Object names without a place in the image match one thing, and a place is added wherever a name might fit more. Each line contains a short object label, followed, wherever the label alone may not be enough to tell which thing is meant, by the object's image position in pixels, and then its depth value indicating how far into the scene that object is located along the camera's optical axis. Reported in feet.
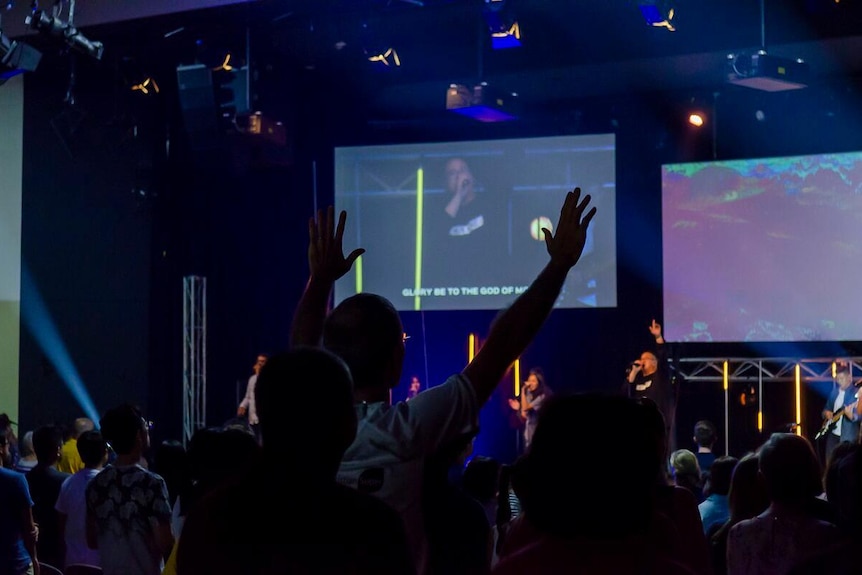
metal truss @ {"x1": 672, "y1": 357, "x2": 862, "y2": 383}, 33.78
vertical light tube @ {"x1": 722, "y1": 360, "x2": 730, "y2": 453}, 33.86
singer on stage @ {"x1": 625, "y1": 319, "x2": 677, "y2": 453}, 31.48
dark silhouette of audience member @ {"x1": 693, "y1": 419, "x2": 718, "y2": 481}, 28.86
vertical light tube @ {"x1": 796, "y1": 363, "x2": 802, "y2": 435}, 33.78
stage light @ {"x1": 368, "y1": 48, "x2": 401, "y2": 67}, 33.55
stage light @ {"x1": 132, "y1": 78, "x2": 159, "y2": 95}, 36.53
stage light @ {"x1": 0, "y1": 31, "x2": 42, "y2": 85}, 28.53
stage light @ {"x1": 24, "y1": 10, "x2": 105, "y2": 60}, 27.73
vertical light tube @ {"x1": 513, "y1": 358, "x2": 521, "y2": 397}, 39.22
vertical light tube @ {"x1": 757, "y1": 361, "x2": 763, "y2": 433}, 33.97
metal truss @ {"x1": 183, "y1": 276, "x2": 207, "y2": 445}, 37.40
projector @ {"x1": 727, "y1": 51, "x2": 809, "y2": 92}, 28.17
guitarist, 28.78
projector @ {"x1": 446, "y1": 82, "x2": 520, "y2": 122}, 32.14
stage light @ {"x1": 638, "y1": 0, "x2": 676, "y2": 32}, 27.78
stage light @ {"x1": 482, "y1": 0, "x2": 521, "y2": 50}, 29.50
